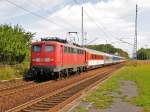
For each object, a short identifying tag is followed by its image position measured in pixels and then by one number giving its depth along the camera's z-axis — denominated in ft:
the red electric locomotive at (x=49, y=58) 45.29
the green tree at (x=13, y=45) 64.33
